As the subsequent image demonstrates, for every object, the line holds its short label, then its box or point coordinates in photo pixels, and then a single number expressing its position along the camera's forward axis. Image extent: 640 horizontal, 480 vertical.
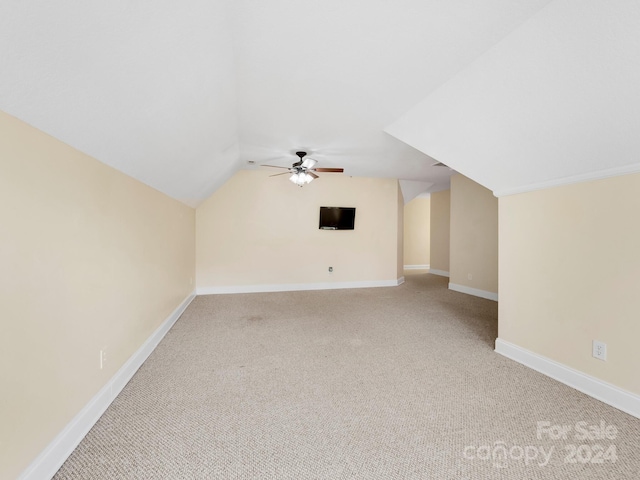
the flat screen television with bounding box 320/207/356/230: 6.30
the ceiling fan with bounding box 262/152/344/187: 4.24
